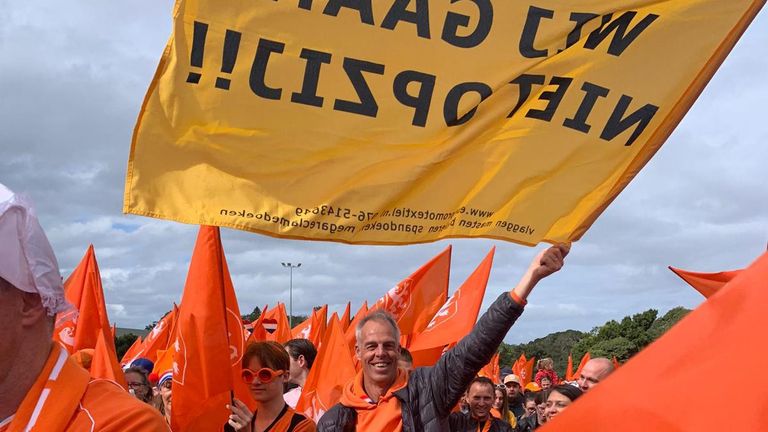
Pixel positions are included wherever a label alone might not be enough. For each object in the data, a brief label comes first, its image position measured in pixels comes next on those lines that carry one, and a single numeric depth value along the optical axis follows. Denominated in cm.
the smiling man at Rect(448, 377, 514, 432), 748
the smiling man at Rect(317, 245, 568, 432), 384
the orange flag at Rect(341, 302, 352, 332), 1520
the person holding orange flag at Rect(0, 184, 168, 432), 191
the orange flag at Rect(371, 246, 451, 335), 1002
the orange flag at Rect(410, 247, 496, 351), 810
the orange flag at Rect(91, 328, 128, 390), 623
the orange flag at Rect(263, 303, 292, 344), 1448
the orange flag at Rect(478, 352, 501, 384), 1785
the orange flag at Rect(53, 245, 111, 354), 830
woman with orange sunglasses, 503
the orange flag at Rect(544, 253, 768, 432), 138
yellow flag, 382
